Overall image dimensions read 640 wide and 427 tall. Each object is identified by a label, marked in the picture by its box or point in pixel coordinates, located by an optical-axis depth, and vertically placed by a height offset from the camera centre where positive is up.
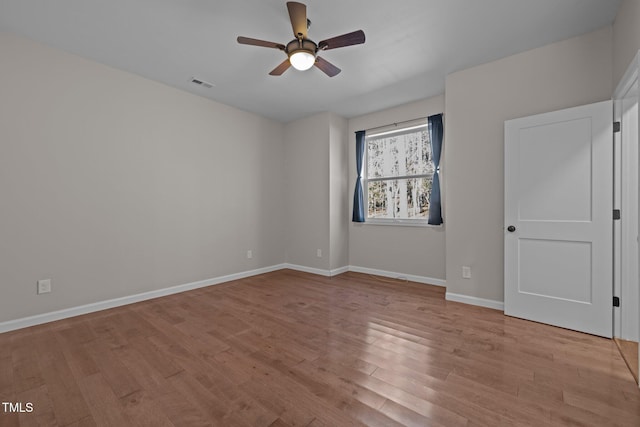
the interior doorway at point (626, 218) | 2.33 -0.07
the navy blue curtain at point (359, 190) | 4.93 +0.36
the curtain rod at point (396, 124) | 4.31 +1.41
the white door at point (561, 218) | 2.49 -0.08
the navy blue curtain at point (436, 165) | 4.08 +0.66
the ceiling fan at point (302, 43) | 2.11 +1.38
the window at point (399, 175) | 4.39 +0.59
